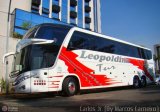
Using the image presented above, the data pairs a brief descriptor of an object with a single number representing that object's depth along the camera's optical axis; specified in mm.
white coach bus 10156
